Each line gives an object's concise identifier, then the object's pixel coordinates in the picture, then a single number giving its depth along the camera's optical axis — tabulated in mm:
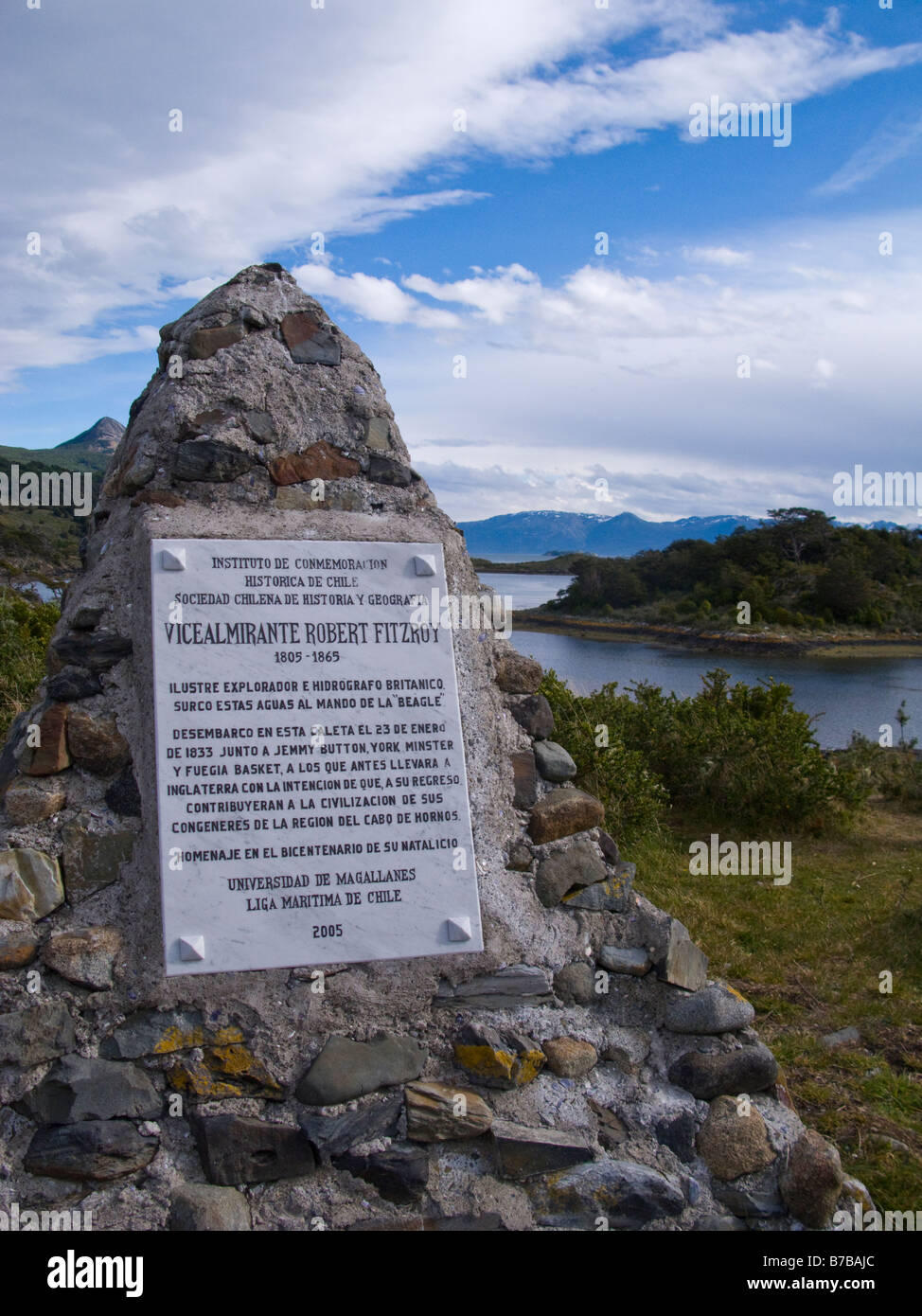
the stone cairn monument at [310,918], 2672
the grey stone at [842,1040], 4035
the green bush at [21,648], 6492
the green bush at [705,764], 6949
